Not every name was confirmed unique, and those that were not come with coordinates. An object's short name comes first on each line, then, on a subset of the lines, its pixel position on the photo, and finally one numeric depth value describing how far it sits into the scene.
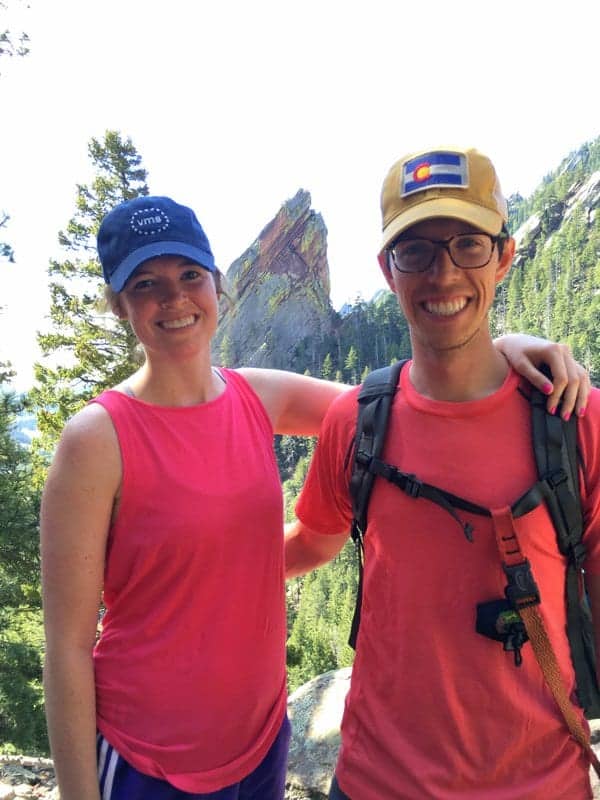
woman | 1.62
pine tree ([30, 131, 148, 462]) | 11.50
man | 1.50
